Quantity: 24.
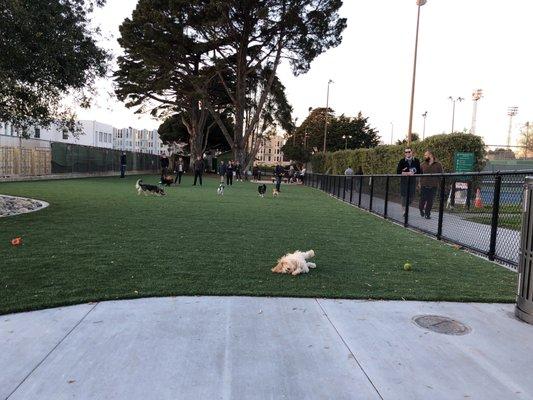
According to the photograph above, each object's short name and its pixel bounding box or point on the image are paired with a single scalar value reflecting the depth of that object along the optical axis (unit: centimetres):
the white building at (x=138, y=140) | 11399
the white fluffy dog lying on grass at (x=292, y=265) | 521
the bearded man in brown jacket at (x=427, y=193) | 896
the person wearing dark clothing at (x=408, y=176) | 1014
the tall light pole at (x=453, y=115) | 7651
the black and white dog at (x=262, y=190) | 1983
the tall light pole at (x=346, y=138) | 7364
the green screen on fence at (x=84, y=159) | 2892
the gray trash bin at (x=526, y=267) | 394
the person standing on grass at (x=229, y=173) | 2932
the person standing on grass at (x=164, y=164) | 2438
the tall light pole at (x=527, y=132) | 5281
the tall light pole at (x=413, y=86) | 2130
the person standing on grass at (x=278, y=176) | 2275
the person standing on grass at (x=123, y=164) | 3139
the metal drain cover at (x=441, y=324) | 365
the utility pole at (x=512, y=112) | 6750
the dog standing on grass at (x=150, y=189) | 1692
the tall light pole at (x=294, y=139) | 8694
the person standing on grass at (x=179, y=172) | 2677
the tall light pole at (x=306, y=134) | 7999
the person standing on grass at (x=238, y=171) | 3921
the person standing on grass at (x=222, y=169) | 2554
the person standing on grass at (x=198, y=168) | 2731
